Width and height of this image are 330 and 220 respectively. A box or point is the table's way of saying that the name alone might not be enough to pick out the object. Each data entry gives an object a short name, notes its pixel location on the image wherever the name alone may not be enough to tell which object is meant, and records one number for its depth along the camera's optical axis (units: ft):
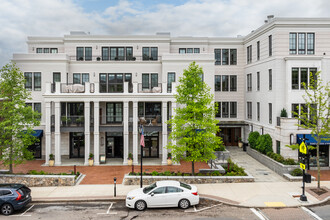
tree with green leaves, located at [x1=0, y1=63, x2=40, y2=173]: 69.41
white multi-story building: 87.71
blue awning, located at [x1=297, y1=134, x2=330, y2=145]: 80.02
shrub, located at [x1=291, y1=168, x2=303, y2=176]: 71.05
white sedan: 51.65
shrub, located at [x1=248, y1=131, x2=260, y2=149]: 99.97
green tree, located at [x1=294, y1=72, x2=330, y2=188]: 63.77
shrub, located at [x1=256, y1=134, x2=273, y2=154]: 89.98
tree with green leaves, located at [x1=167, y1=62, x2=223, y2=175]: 68.03
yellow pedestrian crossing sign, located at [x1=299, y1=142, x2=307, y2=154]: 59.21
